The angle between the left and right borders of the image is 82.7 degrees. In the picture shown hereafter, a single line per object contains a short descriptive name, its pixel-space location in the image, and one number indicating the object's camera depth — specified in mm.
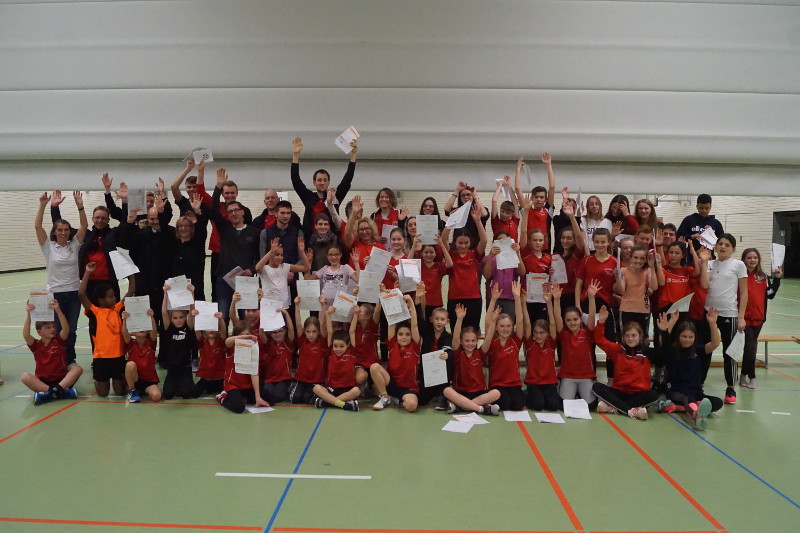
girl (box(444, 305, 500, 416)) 4680
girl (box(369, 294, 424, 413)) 4887
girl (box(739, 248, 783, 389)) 5586
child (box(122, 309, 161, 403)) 4984
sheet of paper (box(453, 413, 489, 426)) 4434
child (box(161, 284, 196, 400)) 5105
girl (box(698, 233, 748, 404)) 5215
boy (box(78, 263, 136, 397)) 5082
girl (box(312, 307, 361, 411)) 4824
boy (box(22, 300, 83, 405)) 5008
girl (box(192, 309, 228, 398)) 5176
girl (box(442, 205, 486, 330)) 5367
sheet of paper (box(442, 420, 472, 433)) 4242
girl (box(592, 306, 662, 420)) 4645
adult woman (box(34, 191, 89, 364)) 5512
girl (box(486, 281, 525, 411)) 4758
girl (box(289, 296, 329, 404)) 5047
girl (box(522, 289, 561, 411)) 4918
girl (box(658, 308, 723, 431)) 4754
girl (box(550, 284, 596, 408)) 4922
